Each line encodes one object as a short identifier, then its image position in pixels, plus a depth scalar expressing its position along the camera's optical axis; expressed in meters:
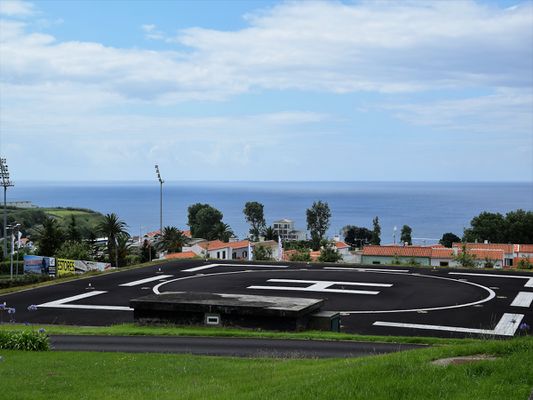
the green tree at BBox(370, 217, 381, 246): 136.59
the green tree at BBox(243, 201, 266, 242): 142.88
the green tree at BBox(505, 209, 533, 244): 90.06
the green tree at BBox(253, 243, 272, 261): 65.50
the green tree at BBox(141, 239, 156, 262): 68.06
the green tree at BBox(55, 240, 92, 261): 57.41
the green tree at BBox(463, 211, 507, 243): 92.81
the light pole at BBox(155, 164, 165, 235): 59.43
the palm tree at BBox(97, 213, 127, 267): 61.25
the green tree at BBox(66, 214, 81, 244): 67.53
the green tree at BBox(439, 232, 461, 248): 116.75
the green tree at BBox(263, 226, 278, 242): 133.00
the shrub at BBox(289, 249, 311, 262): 58.41
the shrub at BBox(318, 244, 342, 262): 57.94
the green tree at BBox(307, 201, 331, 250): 132.50
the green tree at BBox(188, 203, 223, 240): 128.88
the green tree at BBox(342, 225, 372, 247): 157.12
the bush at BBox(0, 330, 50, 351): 20.06
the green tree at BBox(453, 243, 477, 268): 50.88
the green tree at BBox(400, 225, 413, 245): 123.31
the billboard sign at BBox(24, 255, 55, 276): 48.00
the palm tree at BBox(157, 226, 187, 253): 71.06
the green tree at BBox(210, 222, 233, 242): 119.06
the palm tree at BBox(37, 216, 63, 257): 62.72
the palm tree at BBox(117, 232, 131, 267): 62.09
